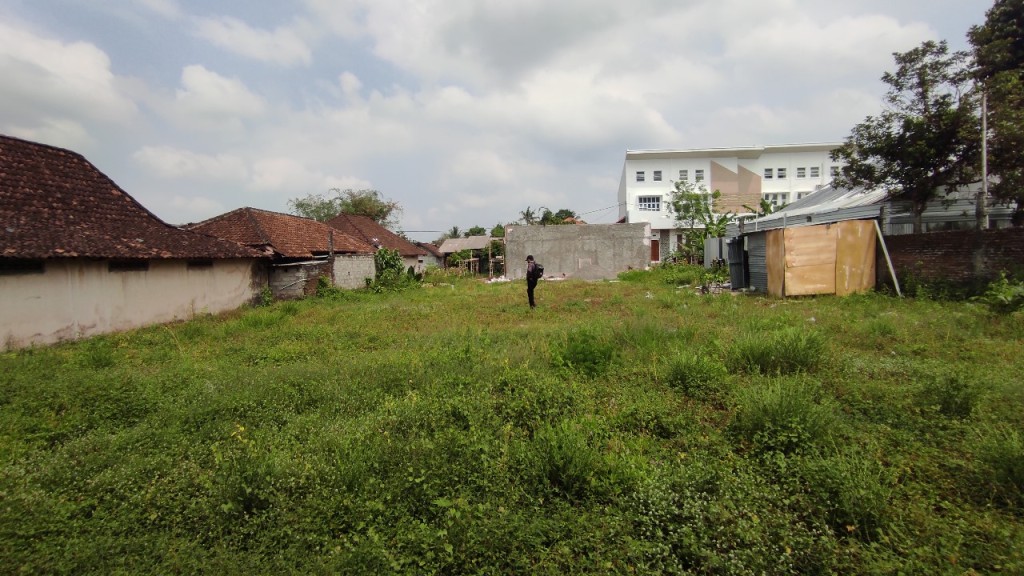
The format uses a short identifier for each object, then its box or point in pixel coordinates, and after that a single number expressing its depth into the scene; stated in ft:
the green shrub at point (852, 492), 8.34
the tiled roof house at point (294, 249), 54.75
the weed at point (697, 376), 14.94
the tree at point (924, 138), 34.14
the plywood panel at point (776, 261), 35.94
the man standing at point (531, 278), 36.88
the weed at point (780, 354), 16.60
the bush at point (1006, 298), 22.94
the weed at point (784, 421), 10.78
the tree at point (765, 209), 65.61
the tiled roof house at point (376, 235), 102.22
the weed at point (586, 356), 17.33
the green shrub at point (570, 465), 9.77
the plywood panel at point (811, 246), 35.04
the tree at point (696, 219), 67.51
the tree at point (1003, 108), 32.22
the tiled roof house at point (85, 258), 29.14
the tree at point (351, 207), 139.95
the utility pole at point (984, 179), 32.09
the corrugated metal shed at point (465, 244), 129.80
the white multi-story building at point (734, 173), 133.90
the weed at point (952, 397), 12.14
